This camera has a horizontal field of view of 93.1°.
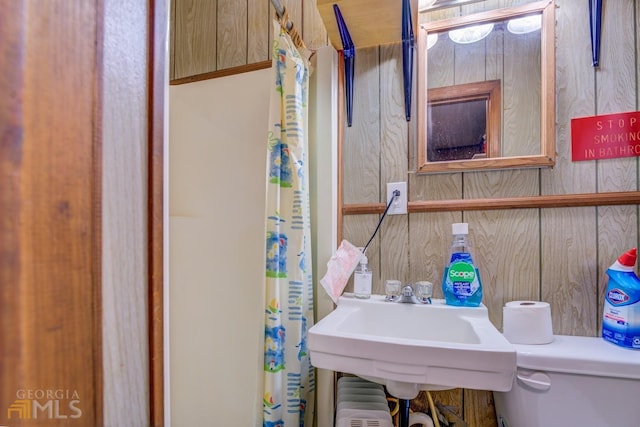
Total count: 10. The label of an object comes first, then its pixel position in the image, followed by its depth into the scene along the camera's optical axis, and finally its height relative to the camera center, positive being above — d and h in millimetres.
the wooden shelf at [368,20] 966 +668
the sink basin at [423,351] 646 -326
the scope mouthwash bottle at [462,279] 947 -198
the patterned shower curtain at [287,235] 982 -65
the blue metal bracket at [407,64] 1087 +551
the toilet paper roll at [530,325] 827 -300
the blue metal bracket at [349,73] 1167 +556
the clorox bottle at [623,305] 778 -235
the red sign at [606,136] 891 +240
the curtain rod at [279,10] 927 +648
